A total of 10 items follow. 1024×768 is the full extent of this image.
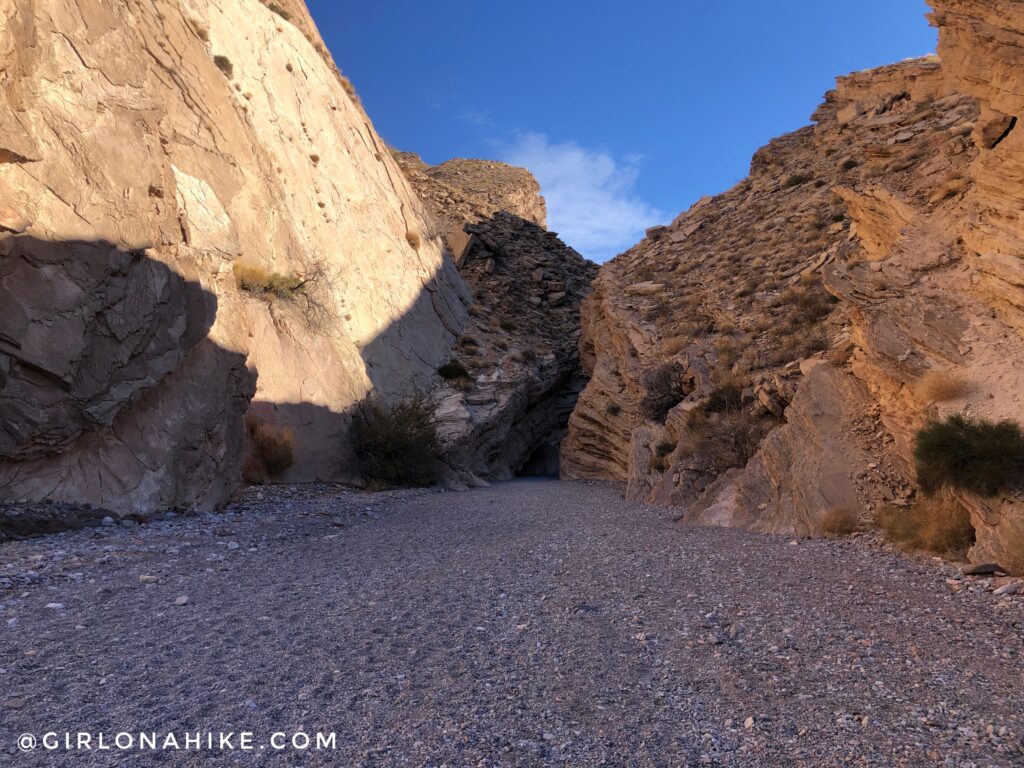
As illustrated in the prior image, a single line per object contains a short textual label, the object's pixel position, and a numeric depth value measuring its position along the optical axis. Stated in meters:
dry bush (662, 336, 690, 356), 17.38
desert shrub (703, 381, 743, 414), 12.51
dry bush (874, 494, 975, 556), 6.09
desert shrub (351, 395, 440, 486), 15.83
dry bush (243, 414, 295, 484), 12.88
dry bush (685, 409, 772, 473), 11.18
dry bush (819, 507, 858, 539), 7.40
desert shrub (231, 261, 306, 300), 14.85
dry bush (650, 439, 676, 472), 14.00
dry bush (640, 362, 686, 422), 16.33
